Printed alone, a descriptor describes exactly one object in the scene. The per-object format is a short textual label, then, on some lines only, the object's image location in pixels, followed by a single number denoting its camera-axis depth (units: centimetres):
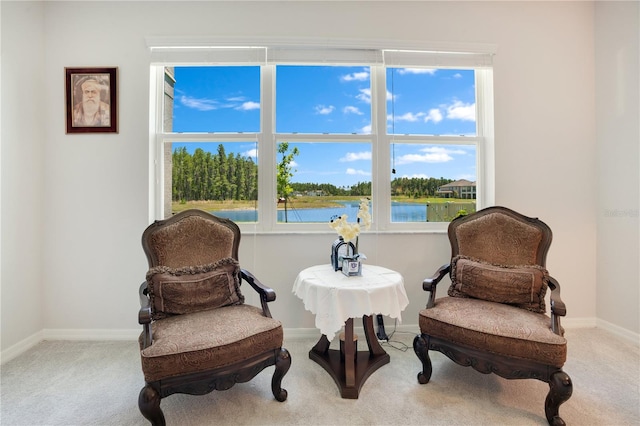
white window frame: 255
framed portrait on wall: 254
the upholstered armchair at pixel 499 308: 154
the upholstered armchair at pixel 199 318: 143
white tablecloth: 171
